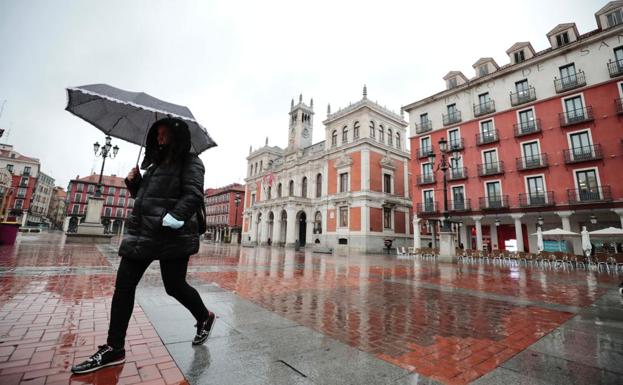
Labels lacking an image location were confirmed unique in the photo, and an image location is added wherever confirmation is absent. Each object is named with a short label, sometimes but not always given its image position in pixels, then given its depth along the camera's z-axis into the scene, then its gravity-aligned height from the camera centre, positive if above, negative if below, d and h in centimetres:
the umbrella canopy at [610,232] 1336 +78
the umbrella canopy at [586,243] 1347 +21
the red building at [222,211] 5619 +548
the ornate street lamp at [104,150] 1469 +445
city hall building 2733 +569
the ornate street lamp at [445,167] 1285 +349
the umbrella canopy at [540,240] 1574 +35
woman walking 221 +7
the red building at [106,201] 5784 +697
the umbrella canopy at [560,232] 1514 +77
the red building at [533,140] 1697 +731
